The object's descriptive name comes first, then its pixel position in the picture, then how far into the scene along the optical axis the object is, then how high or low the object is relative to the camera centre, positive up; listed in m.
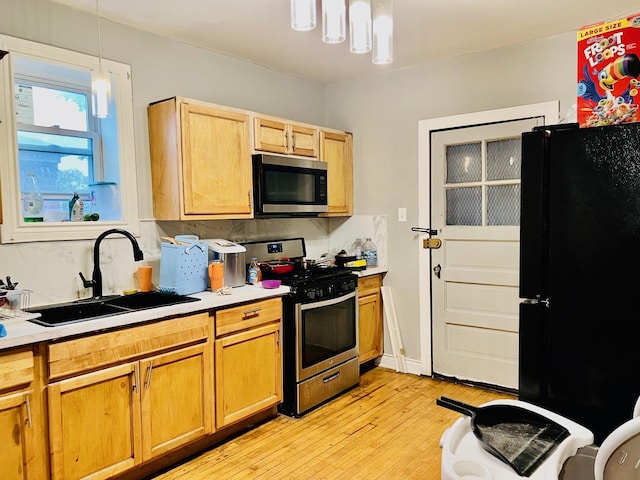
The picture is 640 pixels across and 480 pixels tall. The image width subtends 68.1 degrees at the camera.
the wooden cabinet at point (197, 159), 2.84 +0.36
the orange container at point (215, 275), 2.91 -0.36
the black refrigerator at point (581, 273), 1.50 -0.21
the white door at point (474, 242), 3.41 -0.23
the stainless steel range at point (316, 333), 3.12 -0.83
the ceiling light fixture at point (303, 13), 1.80 +0.77
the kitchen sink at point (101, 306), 2.28 -0.47
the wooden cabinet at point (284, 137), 3.29 +0.57
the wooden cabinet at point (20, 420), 1.89 -0.82
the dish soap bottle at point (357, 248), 4.18 -0.31
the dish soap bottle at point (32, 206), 2.51 +0.07
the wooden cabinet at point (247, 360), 2.72 -0.87
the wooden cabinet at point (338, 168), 3.93 +0.39
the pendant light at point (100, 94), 2.16 +0.57
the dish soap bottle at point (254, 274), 3.25 -0.40
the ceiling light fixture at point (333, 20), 1.82 +0.76
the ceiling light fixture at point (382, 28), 1.92 +0.76
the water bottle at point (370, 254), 4.10 -0.35
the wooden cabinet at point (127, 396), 2.08 -0.87
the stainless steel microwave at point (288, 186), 3.27 +0.21
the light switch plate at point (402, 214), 3.92 -0.01
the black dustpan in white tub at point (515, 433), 1.23 -0.64
